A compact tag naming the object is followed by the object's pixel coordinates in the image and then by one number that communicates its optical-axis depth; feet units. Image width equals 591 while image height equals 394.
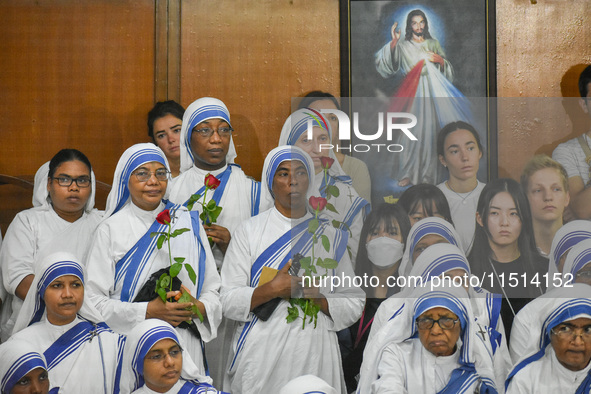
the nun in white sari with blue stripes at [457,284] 13.51
